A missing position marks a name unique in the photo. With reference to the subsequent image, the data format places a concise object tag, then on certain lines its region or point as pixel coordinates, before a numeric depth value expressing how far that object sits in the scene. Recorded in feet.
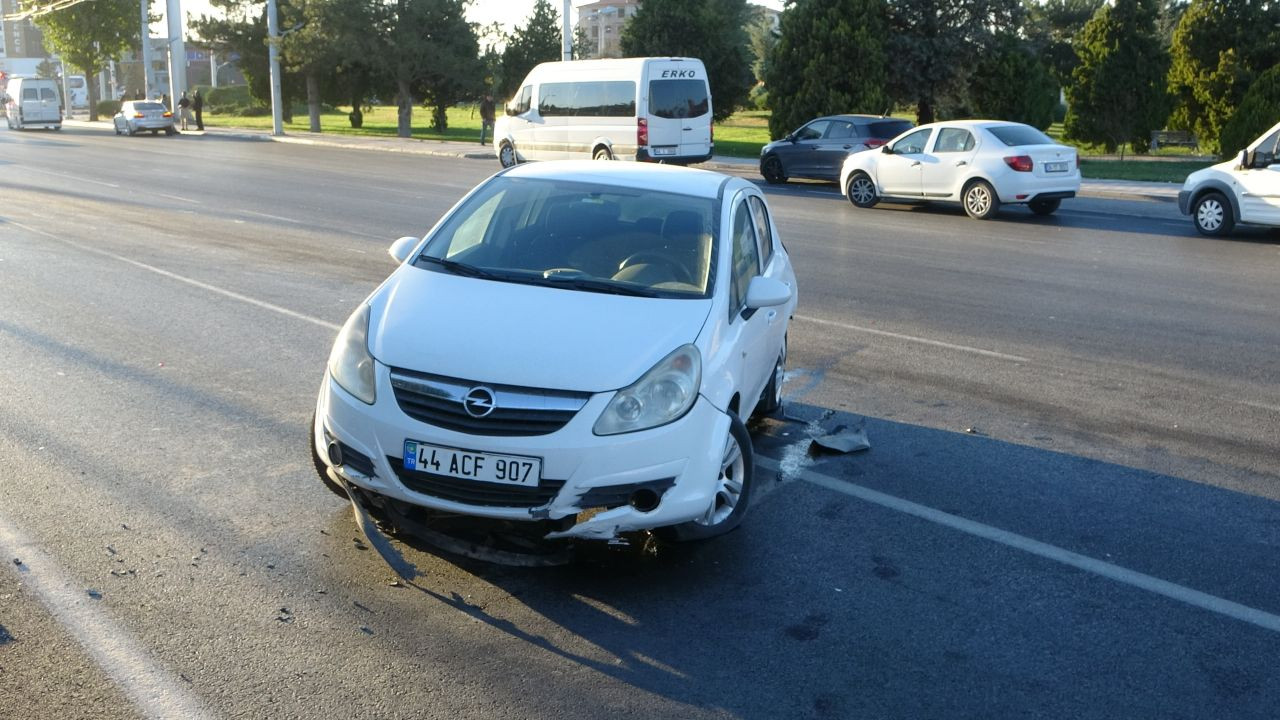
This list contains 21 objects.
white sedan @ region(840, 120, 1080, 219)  62.90
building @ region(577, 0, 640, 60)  617.21
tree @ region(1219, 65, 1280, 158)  91.40
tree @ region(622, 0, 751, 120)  150.82
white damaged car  14.85
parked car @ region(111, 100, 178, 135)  169.68
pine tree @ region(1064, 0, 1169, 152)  107.24
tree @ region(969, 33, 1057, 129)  127.24
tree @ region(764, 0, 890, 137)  113.80
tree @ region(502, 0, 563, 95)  187.52
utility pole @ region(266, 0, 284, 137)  161.79
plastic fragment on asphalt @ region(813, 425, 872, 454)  21.67
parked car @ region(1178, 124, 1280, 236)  53.83
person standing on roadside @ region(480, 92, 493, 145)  131.13
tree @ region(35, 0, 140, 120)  227.40
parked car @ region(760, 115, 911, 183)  82.33
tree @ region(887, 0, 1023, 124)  120.26
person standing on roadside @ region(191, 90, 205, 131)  179.63
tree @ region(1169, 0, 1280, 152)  100.58
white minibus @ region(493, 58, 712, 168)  87.61
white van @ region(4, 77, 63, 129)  183.11
